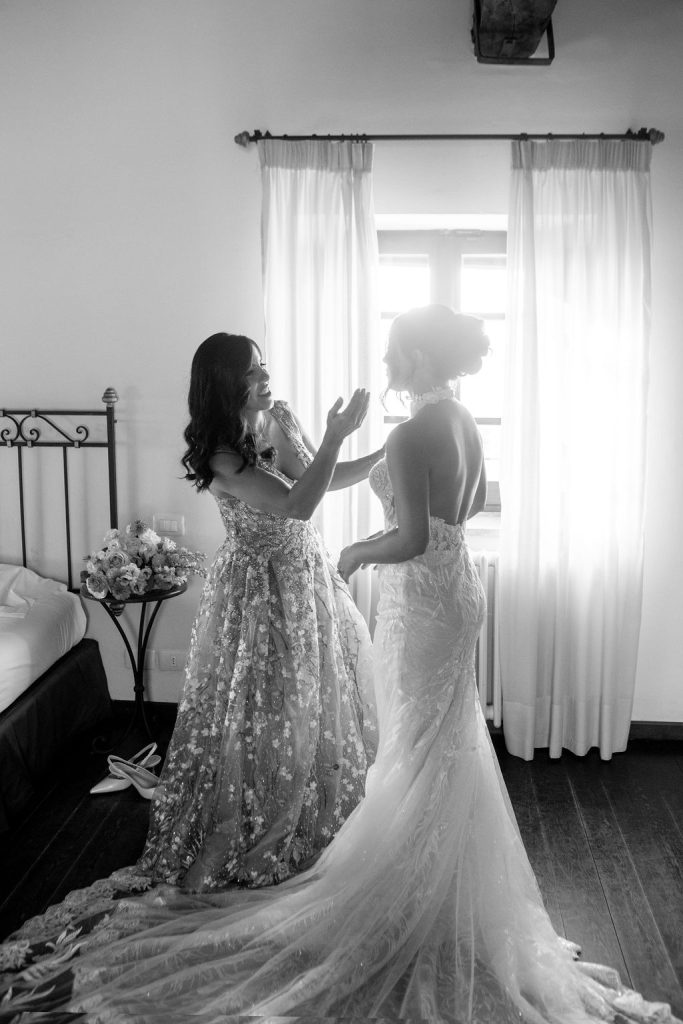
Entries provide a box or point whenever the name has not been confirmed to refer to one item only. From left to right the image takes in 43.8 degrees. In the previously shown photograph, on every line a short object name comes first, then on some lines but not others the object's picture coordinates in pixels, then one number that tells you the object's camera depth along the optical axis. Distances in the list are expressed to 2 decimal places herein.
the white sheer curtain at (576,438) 3.44
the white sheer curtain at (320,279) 3.46
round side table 3.47
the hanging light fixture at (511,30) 3.09
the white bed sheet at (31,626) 3.25
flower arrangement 3.41
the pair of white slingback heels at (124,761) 3.29
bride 2.03
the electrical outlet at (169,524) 3.86
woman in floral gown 2.60
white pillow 3.69
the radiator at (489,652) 3.70
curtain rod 3.41
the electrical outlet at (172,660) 3.95
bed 3.55
